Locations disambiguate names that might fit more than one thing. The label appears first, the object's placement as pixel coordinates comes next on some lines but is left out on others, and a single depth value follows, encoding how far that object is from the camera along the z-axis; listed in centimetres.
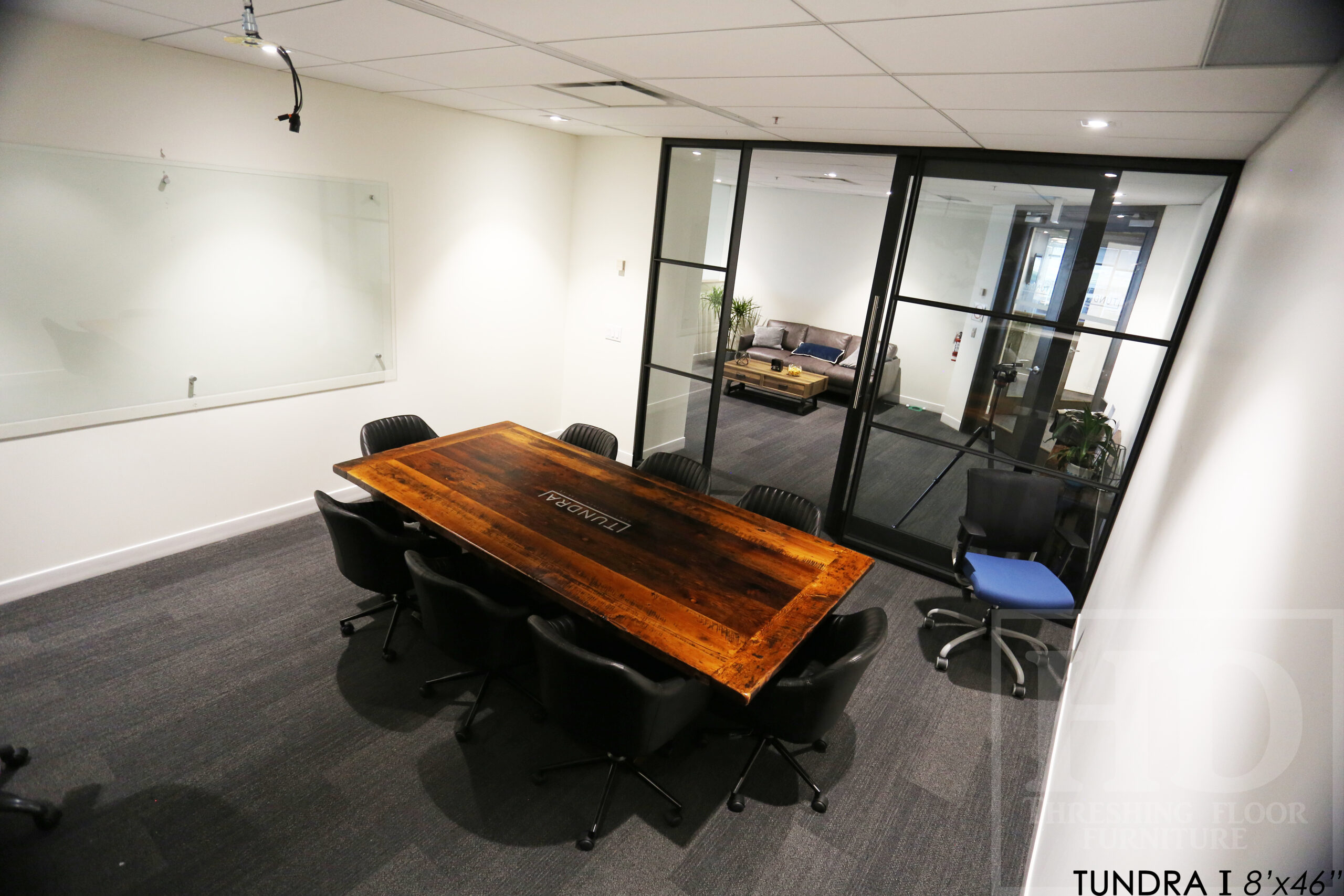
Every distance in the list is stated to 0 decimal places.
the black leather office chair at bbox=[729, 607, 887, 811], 226
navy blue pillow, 922
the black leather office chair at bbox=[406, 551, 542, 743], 250
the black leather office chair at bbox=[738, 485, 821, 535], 344
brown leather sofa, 873
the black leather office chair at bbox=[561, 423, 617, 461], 429
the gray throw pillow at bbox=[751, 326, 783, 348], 965
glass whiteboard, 305
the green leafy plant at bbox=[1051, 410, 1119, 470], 383
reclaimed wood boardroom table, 239
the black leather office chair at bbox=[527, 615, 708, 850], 212
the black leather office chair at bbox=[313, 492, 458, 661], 291
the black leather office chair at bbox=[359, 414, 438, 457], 391
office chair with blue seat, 353
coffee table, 812
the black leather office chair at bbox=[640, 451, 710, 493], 384
